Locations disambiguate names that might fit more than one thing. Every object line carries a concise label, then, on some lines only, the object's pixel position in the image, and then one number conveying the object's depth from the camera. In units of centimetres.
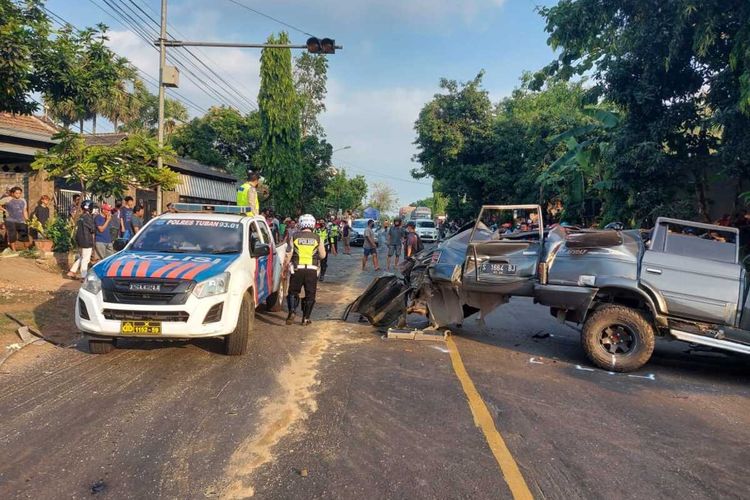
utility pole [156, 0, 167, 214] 1373
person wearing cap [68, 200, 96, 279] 1198
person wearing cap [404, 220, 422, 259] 1528
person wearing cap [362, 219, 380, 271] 1866
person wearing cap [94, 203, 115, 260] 1238
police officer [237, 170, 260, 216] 1133
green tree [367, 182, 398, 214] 12262
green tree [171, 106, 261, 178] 3806
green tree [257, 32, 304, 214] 3341
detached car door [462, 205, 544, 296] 772
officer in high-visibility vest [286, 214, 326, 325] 886
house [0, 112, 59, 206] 1536
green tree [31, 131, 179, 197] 1259
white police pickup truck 638
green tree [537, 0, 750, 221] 1246
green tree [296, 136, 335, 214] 3906
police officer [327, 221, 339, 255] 2461
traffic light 1233
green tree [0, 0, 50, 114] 805
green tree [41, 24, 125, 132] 931
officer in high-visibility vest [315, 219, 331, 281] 1573
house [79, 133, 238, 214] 2564
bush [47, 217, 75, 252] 1430
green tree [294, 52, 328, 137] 4425
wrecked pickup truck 670
